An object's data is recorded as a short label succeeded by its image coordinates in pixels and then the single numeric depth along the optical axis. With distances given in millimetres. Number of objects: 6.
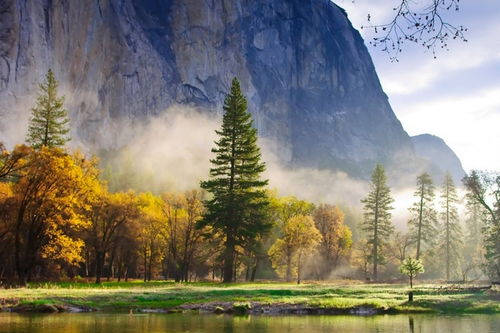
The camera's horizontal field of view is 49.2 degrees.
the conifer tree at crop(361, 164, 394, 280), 85250
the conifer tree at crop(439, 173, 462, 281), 91562
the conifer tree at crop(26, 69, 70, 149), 66062
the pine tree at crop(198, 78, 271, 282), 56750
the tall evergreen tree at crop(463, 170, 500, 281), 52875
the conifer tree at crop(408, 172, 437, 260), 84562
